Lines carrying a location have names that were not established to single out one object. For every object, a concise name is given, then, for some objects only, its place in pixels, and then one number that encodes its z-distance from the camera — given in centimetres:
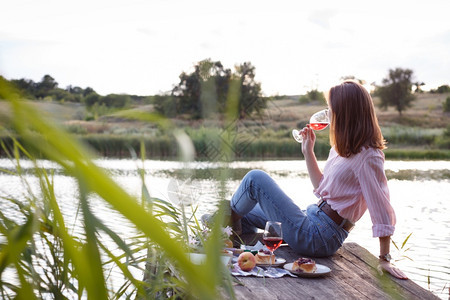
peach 266
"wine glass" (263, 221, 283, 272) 287
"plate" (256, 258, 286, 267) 276
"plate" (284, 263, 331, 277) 258
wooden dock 228
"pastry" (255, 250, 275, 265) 277
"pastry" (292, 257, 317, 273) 260
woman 301
